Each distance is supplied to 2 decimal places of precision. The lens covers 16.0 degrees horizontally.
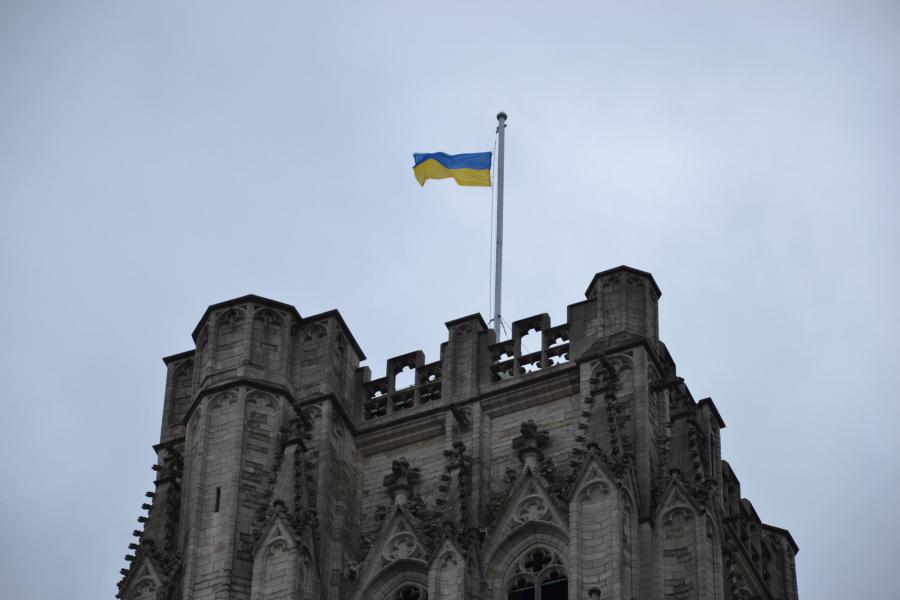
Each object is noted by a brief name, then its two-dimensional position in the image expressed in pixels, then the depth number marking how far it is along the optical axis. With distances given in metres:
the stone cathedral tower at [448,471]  58.69
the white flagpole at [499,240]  68.36
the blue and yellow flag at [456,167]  70.88
